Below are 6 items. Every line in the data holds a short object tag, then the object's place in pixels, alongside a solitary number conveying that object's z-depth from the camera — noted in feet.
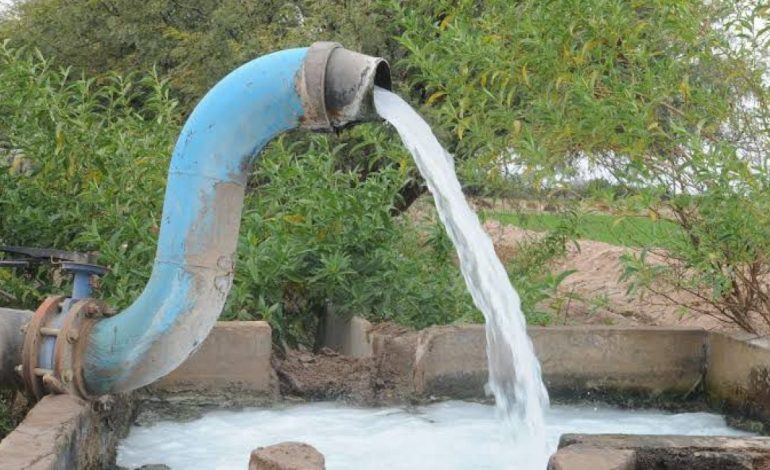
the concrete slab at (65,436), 7.89
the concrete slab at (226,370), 13.19
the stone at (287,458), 7.80
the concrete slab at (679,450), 8.46
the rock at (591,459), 7.99
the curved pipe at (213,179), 9.68
